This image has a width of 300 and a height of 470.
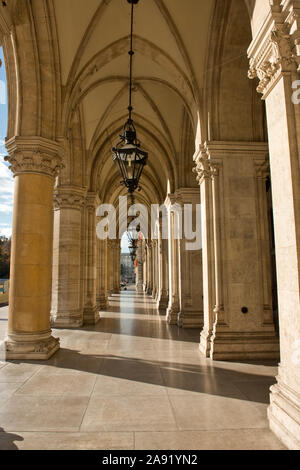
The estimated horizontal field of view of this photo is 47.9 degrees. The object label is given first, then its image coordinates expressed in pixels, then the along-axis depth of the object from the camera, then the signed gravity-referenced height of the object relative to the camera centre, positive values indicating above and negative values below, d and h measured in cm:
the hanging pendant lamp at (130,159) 722 +256
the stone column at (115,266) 3617 +127
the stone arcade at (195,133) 782 +354
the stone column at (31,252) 772 +63
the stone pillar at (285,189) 377 +102
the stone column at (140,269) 4047 +101
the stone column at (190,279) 1265 -9
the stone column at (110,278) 3291 -3
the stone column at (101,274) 2030 +24
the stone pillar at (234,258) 786 +43
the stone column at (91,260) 1410 +79
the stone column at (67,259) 1241 +71
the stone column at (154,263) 2763 +117
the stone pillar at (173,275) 1412 +8
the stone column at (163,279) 1944 -12
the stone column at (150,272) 3350 +54
